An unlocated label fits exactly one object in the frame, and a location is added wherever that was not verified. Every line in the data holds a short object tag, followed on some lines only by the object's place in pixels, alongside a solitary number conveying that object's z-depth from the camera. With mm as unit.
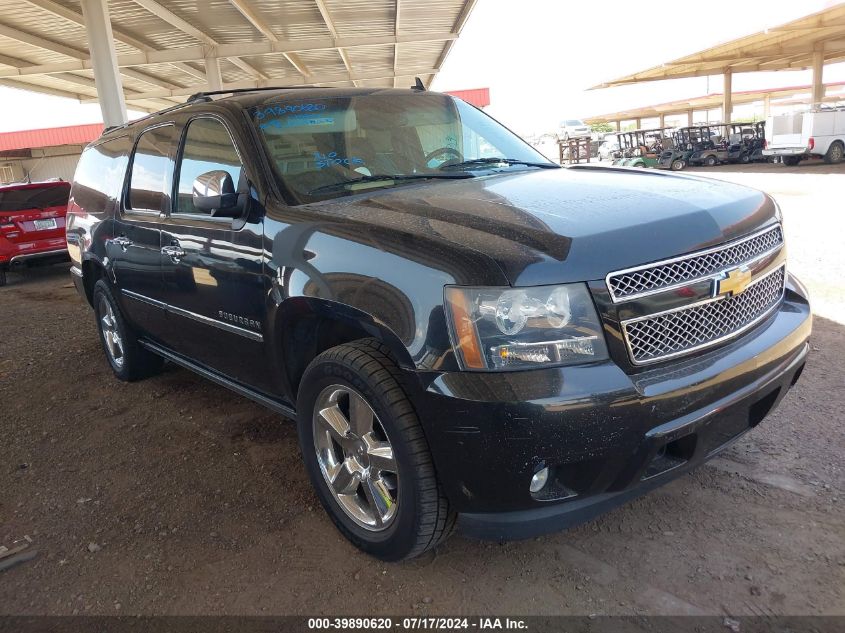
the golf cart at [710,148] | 28270
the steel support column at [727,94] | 37156
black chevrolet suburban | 2064
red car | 10617
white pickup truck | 22578
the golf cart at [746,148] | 28109
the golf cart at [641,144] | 30639
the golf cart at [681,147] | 28453
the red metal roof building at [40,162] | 42250
